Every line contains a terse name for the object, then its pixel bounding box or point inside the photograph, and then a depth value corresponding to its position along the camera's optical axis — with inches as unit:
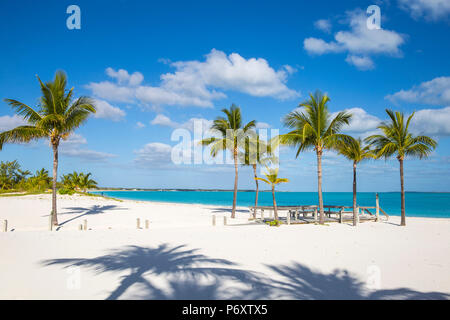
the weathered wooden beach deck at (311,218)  775.7
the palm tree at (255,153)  926.4
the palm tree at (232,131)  904.3
